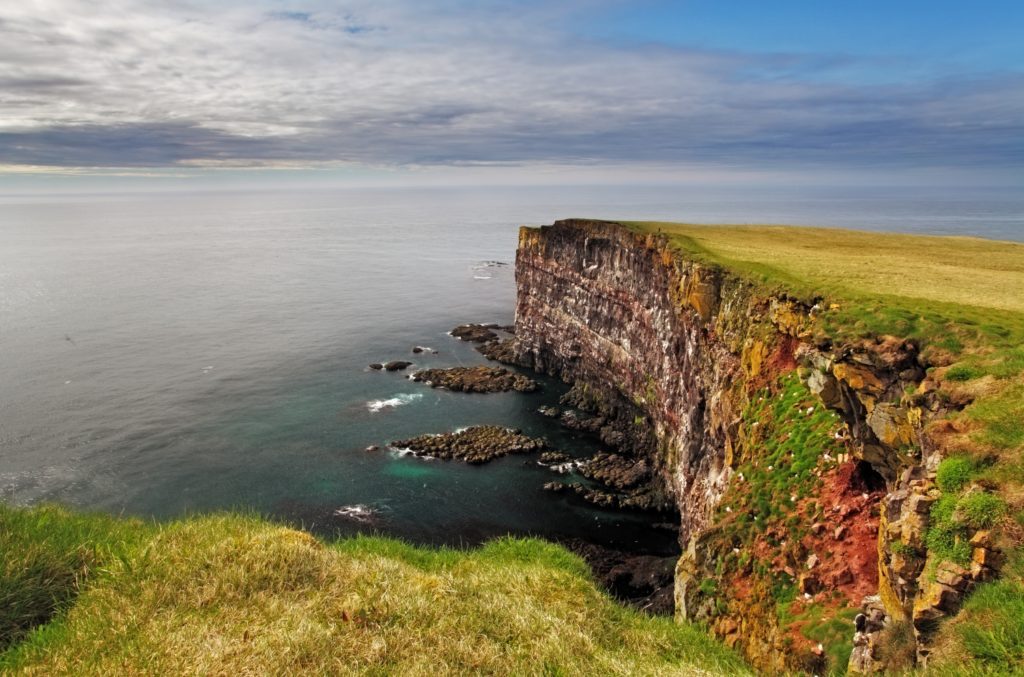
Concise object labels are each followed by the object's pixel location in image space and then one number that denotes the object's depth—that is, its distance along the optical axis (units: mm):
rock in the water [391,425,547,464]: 57781
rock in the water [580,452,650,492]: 53000
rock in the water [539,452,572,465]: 57312
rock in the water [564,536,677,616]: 37469
